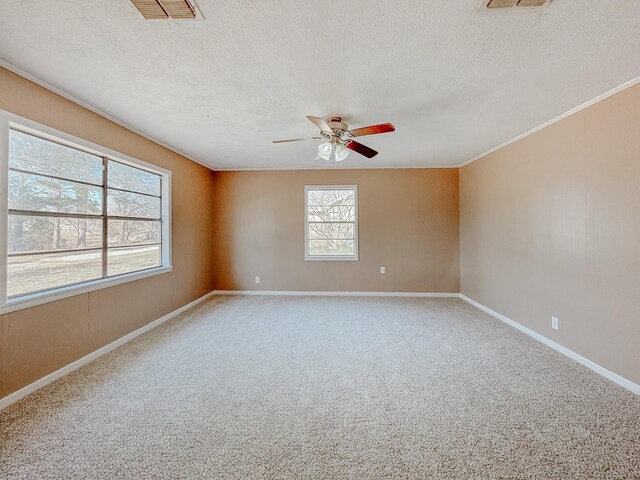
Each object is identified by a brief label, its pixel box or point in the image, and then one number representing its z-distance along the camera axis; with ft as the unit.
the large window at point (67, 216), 6.99
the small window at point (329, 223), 17.44
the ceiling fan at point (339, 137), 8.11
